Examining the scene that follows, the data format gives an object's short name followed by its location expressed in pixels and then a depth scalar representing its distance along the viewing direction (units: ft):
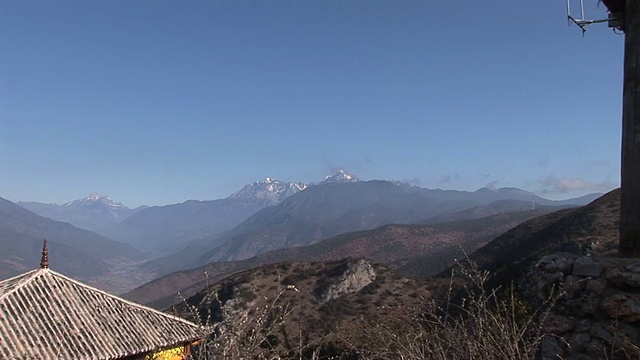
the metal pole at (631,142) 19.56
